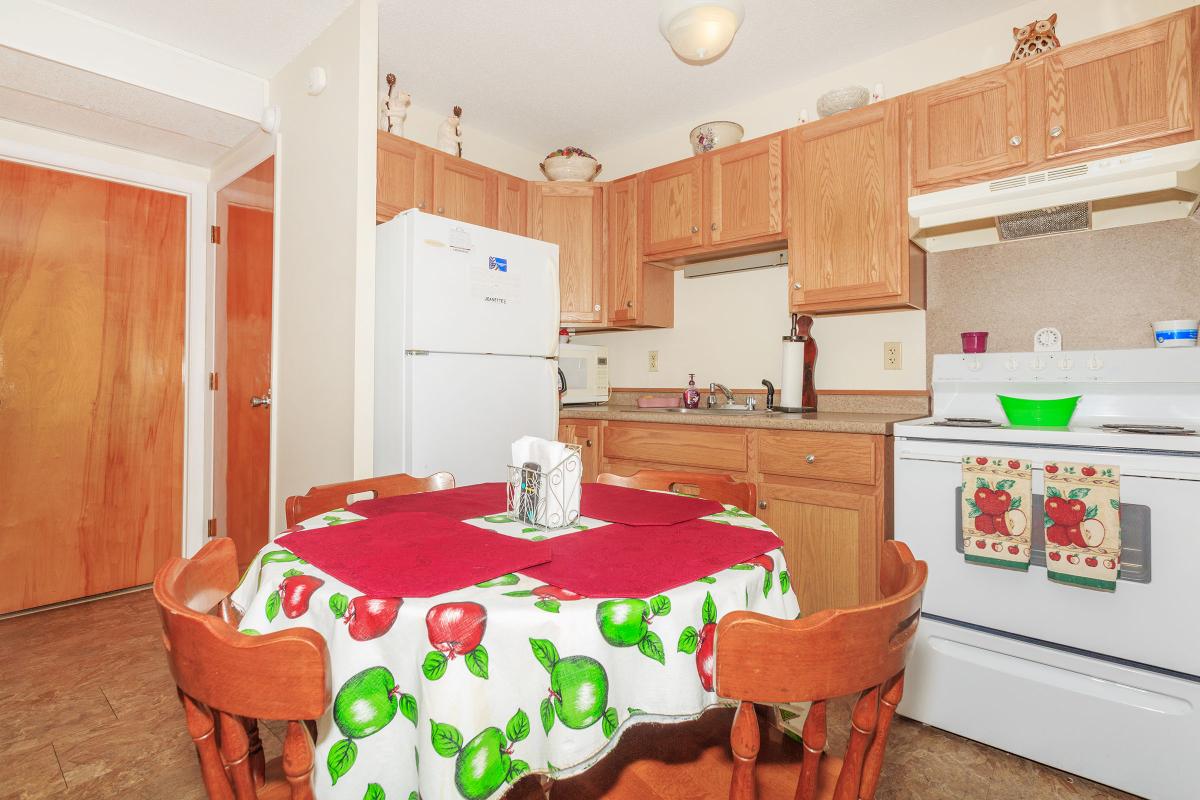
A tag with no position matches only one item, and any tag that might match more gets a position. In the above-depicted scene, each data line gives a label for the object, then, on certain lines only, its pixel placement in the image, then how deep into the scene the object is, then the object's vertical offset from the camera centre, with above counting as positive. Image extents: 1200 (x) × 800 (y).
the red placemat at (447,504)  1.25 -0.23
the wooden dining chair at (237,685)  0.59 -0.29
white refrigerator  2.23 +0.22
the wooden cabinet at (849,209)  2.35 +0.80
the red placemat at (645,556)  0.81 -0.24
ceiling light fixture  1.81 +1.17
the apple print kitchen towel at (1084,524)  1.50 -0.31
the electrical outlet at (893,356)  2.61 +0.21
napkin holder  1.11 -0.17
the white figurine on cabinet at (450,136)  3.03 +1.36
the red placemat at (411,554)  0.80 -0.24
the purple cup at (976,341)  2.27 +0.24
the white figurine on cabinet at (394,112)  2.82 +1.37
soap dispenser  3.12 +0.03
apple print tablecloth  0.69 -0.35
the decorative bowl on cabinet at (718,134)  2.94 +1.33
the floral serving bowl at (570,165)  3.40 +1.36
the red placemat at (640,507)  1.17 -0.23
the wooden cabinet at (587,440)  2.94 -0.19
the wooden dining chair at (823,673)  0.62 -0.29
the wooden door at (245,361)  2.92 +0.19
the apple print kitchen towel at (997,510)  1.63 -0.30
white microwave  3.25 +0.16
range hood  1.80 +0.70
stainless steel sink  2.77 -0.04
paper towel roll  2.73 +0.13
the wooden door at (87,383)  2.68 +0.08
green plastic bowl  1.89 -0.02
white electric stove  1.45 -0.55
